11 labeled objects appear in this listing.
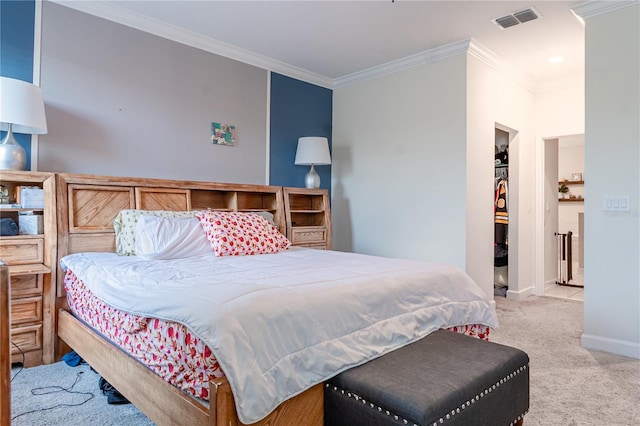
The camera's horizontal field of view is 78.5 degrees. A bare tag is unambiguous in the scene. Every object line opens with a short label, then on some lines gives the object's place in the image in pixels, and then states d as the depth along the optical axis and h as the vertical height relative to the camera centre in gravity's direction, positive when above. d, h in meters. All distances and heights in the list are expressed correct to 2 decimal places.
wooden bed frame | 1.34 -0.22
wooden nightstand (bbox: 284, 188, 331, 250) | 3.98 -0.01
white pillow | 2.55 -0.16
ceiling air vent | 3.04 +1.61
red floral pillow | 2.78 -0.13
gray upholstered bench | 1.28 -0.60
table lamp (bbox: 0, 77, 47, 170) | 2.35 +0.61
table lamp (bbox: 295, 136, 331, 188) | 4.13 +0.69
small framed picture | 3.69 +0.78
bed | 1.26 -0.38
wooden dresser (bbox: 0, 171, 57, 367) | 2.42 -0.40
